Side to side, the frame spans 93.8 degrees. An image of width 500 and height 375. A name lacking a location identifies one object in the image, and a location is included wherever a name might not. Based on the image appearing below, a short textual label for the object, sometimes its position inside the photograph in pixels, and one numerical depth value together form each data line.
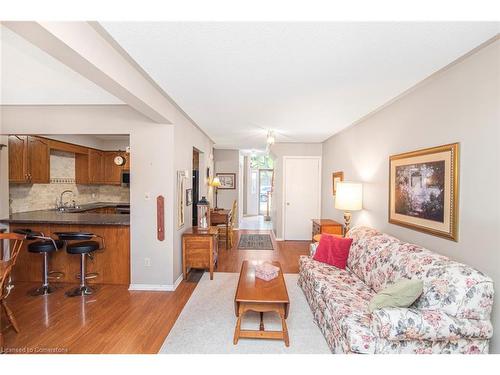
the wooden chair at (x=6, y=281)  1.93
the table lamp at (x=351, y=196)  3.44
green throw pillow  1.67
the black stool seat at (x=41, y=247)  2.92
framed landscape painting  1.96
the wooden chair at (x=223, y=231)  5.32
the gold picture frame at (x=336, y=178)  4.48
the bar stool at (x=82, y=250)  2.91
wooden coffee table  2.00
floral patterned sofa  1.54
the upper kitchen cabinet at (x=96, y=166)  5.18
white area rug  2.02
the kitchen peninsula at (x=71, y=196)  3.29
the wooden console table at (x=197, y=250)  3.53
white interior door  5.86
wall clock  5.21
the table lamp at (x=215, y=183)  5.79
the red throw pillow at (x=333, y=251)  2.94
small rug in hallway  5.32
